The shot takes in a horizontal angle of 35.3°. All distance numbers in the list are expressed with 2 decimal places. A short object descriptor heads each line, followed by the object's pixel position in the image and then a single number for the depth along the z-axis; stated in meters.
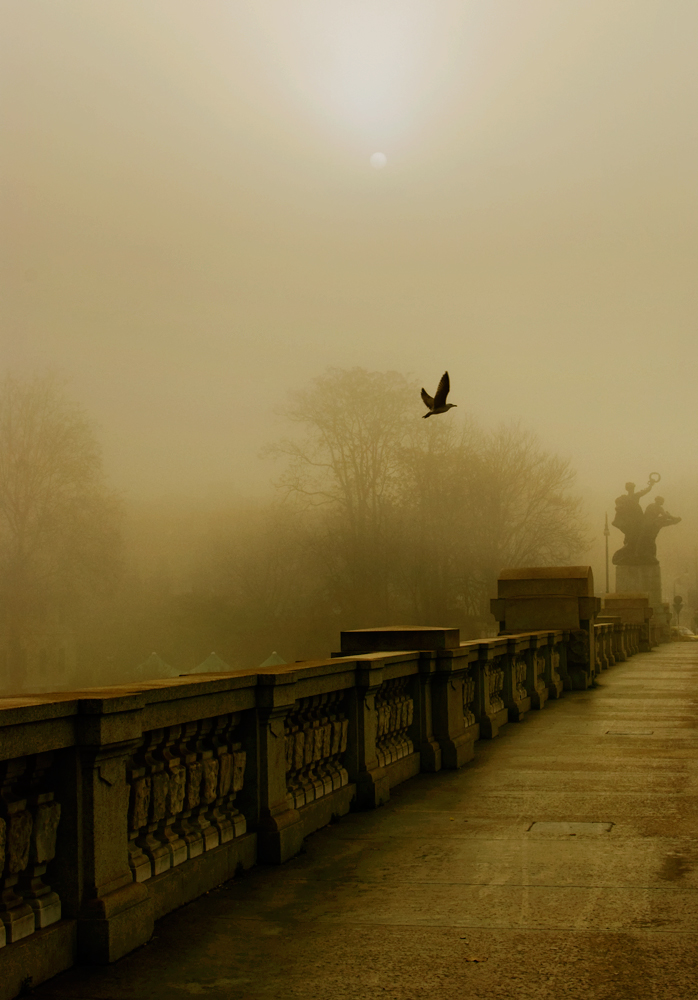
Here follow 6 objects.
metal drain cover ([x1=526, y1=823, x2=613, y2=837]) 6.74
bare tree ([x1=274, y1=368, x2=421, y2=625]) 58.81
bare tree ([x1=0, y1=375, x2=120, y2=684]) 52.47
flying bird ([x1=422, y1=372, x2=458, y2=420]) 17.95
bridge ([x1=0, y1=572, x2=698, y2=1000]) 3.98
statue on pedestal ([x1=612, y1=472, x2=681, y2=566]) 63.97
